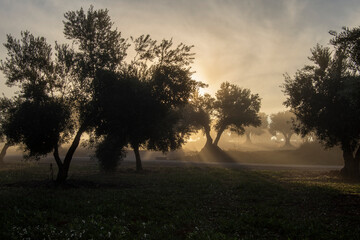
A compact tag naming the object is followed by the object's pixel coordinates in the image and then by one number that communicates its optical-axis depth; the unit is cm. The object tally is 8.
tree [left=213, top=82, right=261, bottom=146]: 6800
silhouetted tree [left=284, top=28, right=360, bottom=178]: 2892
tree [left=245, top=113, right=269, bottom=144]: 16562
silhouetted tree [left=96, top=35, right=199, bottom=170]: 2259
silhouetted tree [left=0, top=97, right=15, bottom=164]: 2317
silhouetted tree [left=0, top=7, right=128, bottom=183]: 2177
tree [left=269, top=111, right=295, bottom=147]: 13805
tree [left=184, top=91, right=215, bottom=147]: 6806
